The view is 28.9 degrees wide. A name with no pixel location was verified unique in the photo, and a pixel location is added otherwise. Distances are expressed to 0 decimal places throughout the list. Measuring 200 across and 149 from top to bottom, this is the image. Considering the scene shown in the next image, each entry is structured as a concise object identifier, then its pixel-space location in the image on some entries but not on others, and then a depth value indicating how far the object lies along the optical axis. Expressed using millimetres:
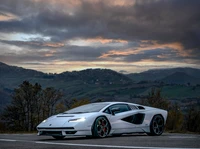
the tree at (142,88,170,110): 77588
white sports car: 12242
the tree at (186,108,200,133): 53906
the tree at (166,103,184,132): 79825
